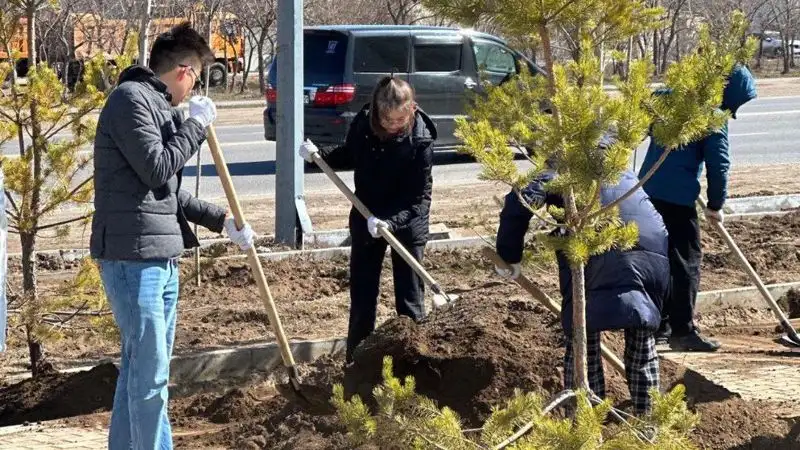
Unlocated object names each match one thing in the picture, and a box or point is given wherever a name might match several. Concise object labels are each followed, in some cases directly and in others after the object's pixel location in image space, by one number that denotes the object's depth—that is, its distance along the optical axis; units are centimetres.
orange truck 2734
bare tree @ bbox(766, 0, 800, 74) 3947
